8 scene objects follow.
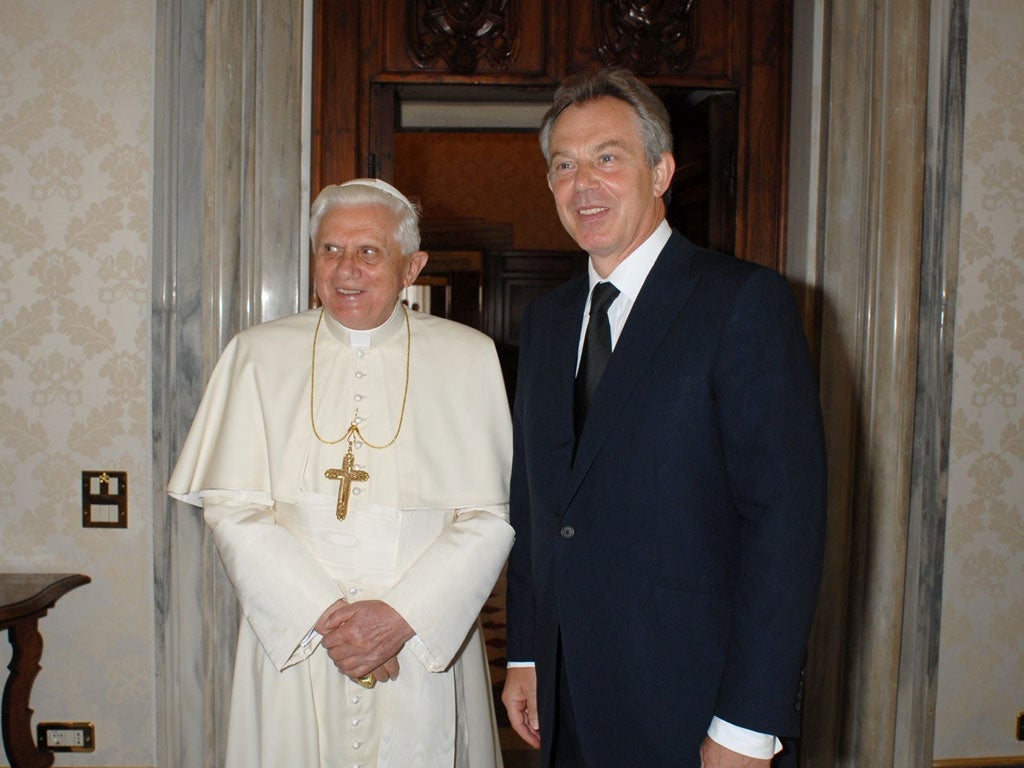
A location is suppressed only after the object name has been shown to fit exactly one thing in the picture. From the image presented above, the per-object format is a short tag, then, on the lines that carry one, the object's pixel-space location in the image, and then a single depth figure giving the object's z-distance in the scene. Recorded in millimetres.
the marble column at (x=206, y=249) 2818
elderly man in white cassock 1969
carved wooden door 3191
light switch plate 2912
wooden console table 2715
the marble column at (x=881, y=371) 2873
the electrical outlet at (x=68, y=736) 2938
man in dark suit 1410
